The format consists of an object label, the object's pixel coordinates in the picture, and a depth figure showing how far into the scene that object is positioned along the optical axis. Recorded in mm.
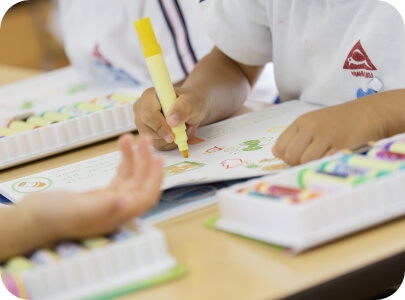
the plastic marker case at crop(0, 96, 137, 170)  1245
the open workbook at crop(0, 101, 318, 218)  1024
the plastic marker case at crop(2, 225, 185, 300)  827
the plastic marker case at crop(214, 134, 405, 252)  850
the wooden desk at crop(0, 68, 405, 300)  825
